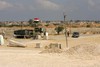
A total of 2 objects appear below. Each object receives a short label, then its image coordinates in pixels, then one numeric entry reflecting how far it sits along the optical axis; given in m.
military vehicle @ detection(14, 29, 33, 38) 53.87
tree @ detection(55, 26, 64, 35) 78.31
